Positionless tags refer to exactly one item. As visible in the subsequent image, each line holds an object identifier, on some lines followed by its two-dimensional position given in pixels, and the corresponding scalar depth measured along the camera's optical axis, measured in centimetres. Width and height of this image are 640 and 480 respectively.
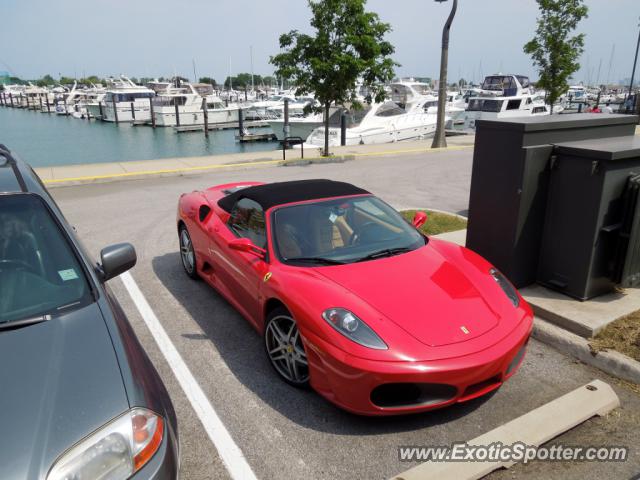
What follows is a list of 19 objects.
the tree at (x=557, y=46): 1911
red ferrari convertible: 305
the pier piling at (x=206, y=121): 4128
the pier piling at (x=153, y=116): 4756
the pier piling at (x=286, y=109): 2447
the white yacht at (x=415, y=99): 3189
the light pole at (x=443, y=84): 1667
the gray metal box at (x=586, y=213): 445
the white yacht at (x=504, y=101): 2886
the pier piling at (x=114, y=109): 5347
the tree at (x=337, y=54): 1400
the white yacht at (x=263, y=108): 4972
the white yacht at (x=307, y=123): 3021
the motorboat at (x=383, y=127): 2573
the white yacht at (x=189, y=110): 4884
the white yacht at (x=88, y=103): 6075
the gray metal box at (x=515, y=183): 476
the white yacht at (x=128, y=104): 5391
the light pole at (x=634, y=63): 3251
